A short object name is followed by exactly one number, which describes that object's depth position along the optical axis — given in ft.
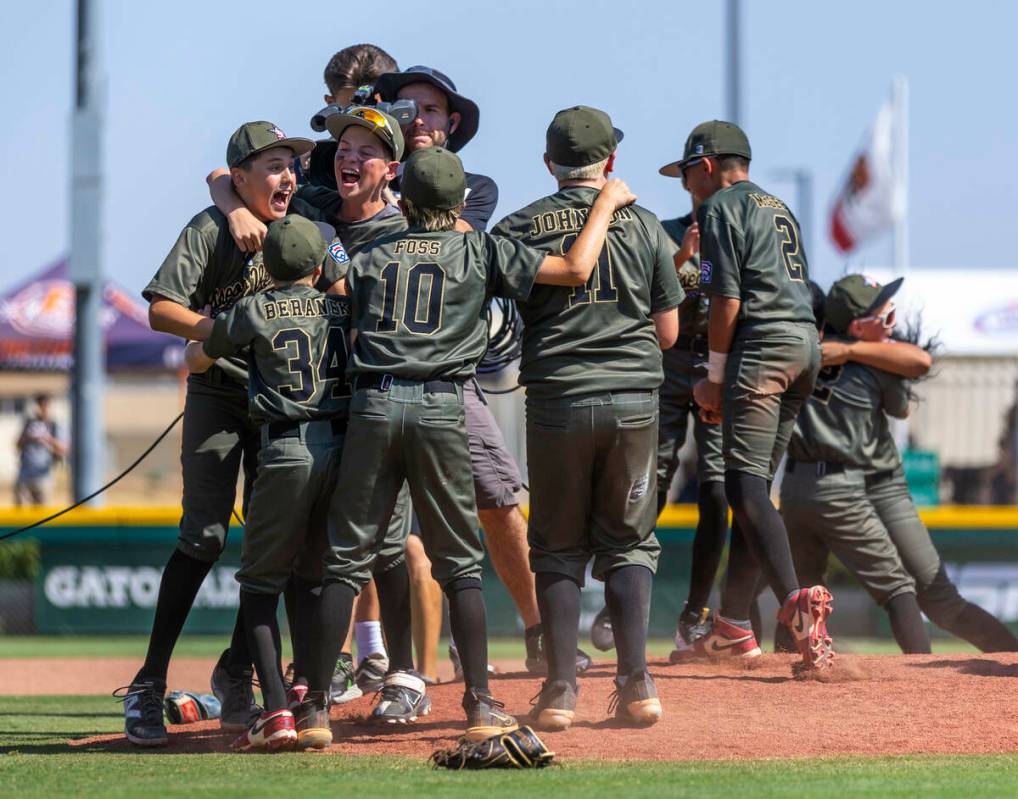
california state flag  150.51
